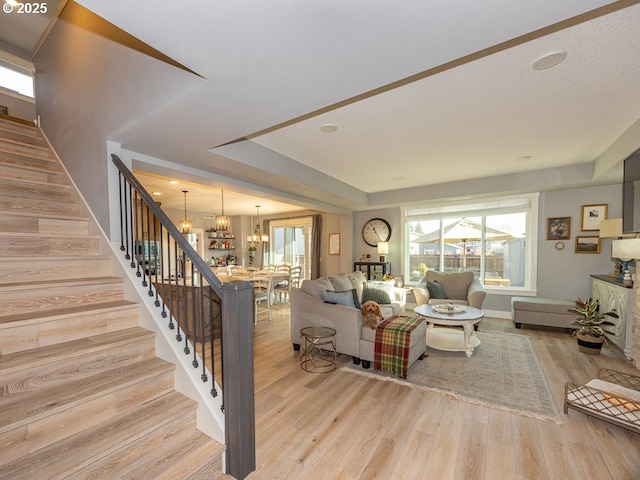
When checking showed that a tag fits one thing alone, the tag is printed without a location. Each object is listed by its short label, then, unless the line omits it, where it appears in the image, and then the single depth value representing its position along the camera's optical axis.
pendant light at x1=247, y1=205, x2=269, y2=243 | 7.26
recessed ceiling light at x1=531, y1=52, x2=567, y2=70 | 1.82
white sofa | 3.25
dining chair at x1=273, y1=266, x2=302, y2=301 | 6.22
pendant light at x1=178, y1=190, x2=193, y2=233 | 5.62
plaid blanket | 2.96
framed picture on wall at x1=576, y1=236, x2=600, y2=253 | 4.59
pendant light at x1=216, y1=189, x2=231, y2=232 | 5.79
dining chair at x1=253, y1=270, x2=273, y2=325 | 5.27
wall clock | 6.65
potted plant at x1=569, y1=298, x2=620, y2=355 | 3.50
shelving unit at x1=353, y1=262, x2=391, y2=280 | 6.38
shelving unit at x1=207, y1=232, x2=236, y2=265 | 9.23
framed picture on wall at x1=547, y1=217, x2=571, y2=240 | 4.82
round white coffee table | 3.53
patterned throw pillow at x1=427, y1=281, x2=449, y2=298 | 5.02
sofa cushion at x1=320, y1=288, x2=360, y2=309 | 3.48
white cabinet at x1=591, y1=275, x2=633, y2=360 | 3.34
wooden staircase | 1.37
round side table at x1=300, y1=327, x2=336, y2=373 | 3.19
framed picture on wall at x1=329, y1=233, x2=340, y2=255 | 7.61
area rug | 2.49
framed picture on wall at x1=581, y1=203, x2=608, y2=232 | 4.52
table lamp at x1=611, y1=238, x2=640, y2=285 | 3.15
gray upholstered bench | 4.31
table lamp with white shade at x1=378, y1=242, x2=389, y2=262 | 6.32
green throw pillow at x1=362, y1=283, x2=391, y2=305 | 4.73
